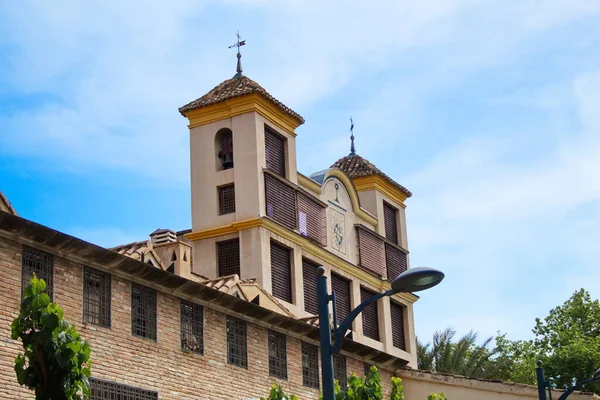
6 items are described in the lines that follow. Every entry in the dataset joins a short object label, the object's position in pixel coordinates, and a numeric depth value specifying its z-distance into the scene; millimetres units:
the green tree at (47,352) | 13758
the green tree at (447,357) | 47969
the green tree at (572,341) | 54344
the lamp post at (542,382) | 20609
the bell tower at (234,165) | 33156
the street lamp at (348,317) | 13539
